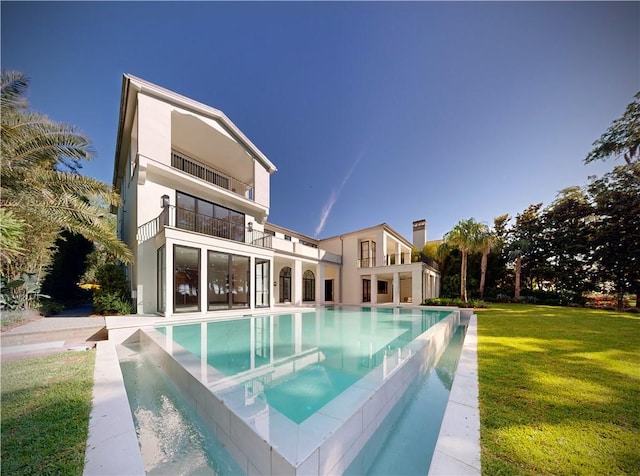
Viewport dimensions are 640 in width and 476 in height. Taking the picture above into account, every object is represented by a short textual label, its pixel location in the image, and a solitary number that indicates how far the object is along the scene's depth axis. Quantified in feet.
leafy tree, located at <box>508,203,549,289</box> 83.51
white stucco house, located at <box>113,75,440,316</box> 37.55
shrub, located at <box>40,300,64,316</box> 38.58
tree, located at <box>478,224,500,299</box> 62.34
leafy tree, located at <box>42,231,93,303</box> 48.49
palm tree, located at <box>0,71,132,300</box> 23.63
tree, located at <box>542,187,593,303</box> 76.79
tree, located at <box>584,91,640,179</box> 50.52
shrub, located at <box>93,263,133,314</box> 34.73
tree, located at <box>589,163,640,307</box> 66.33
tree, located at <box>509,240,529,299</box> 82.64
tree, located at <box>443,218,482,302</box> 62.34
